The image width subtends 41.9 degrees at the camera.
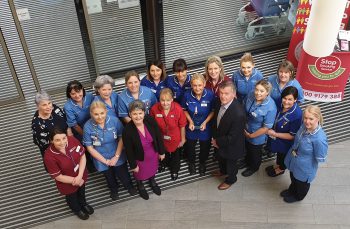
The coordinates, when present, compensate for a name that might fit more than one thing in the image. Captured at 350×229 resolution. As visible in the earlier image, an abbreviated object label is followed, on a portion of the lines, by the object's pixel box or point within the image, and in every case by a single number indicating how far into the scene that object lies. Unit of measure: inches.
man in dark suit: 178.5
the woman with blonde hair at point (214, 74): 194.2
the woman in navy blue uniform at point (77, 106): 186.1
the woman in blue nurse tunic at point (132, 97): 191.2
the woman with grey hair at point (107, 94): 189.3
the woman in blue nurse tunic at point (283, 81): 196.9
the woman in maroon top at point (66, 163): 165.9
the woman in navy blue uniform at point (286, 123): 184.7
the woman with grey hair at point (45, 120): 178.5
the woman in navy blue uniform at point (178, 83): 198.1
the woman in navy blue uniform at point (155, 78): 197.3
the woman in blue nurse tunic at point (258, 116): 183.0
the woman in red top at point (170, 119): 182.5
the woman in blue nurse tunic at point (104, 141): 175.5
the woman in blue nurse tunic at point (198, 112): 186.2
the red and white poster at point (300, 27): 245.6
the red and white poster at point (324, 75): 236.3
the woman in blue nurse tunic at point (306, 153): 171.6
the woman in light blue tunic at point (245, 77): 199.5
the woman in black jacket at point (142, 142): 175.2
